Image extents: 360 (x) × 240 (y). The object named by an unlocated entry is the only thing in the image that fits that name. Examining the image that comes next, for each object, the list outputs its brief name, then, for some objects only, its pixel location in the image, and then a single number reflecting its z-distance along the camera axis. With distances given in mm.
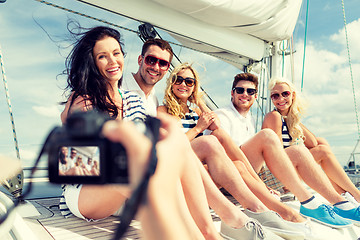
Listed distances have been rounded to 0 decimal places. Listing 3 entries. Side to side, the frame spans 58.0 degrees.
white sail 2736
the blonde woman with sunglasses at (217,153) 1771
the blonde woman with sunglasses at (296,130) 2781
